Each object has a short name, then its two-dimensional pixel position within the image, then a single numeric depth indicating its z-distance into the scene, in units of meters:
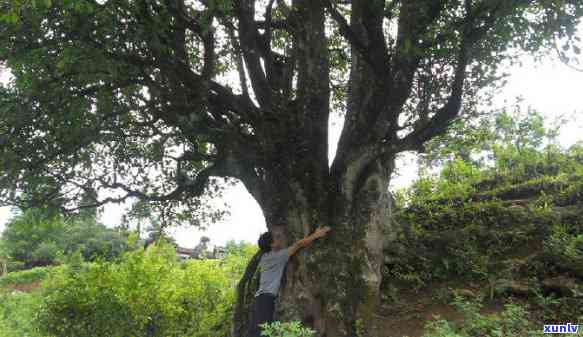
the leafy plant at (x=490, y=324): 5.14
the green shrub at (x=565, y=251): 6.67
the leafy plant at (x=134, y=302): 7.60
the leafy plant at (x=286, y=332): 2.92
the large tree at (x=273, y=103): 5.71
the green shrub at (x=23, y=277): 23.55
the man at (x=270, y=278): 6.13
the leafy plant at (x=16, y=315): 8.66
